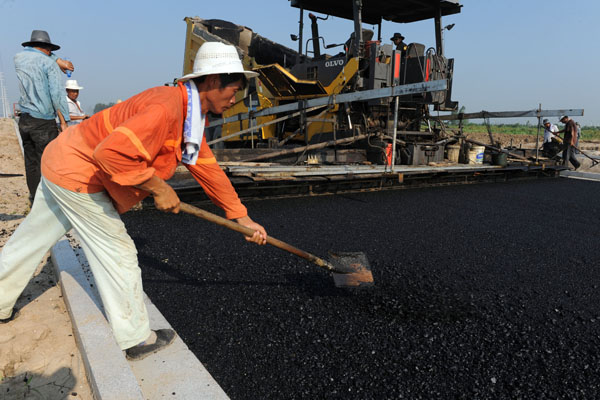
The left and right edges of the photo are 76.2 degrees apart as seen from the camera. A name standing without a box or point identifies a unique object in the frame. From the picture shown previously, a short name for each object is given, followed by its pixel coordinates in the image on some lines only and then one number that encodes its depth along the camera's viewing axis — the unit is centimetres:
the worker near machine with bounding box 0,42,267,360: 158
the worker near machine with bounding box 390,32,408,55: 726
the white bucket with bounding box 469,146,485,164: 791
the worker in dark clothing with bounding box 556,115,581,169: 923
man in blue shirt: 372
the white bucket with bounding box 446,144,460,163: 777
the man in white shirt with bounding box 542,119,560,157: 1010
